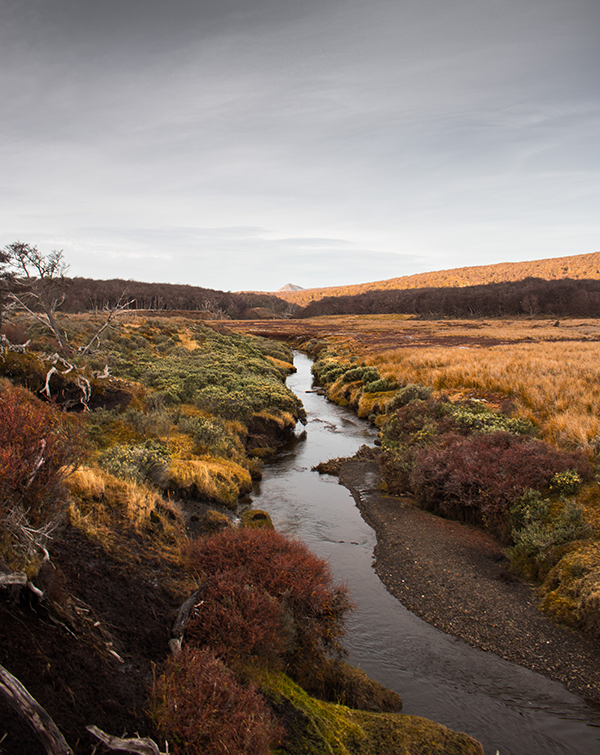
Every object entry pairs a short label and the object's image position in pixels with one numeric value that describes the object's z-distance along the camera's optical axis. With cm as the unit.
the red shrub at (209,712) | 388
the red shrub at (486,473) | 1048
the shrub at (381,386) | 2498
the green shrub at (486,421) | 1381
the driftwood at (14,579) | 395
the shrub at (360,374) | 2744
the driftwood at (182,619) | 498
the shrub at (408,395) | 1972
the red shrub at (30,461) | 492
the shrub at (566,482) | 1008
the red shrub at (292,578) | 628
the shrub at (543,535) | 880
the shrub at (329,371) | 3231
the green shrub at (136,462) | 964
